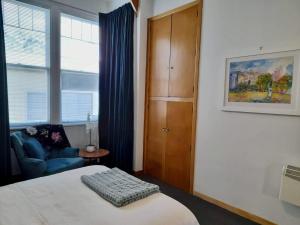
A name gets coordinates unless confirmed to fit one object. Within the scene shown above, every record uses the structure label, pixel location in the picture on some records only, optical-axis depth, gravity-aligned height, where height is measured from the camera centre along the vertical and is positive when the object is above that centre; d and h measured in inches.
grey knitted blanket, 60.8 -28.3
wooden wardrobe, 118.3 +2.4
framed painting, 82.4 +7.6
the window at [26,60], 119.2 +20.5
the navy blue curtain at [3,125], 107.6 -15.7
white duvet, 51.8 -30.0
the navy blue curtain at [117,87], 140.2 +7.1
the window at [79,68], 139.5 +19.4
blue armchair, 101.7 -33.5
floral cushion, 121.2 -23.2
